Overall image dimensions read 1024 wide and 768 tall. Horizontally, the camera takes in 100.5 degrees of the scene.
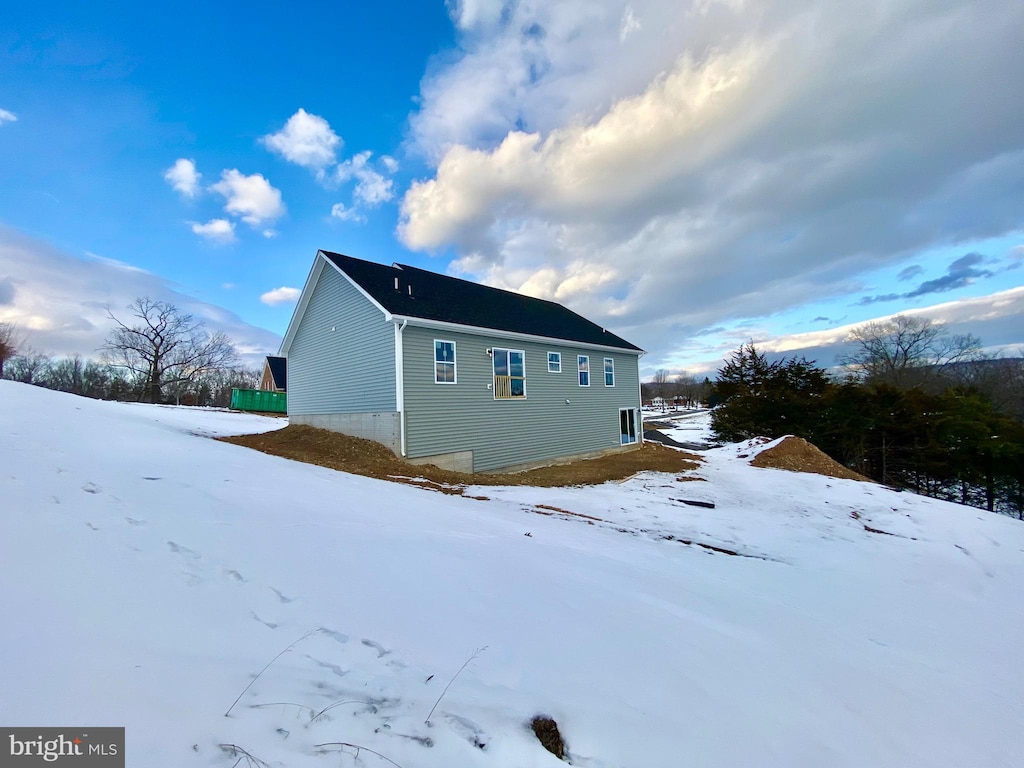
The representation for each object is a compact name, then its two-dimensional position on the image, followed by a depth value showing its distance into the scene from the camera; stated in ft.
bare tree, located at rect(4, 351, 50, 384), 112.57
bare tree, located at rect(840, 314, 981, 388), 108.44
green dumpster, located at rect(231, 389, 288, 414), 92.16
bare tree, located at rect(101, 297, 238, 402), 111.65
